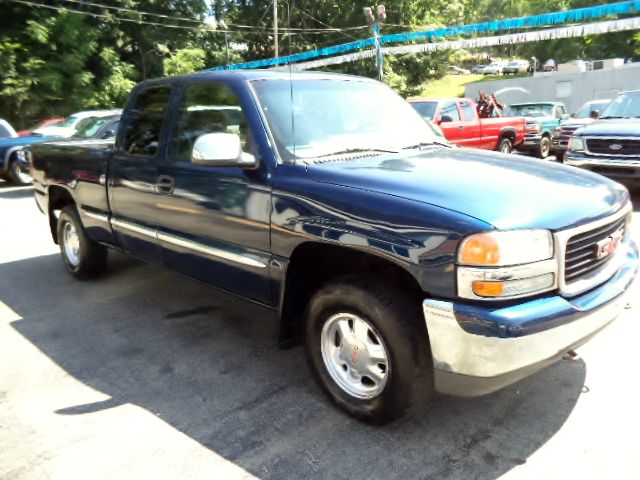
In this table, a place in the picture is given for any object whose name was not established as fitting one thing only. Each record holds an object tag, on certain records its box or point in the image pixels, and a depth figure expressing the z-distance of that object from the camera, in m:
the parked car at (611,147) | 8.19
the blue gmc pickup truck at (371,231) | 2.41
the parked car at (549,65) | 58.22
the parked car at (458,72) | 77.01
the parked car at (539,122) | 15.28
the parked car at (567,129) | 12.38
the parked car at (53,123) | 13.80
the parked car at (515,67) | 63.09
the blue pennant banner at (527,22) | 14.16
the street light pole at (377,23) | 16.38
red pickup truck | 12.00
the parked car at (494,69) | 66.06
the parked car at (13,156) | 12.16
